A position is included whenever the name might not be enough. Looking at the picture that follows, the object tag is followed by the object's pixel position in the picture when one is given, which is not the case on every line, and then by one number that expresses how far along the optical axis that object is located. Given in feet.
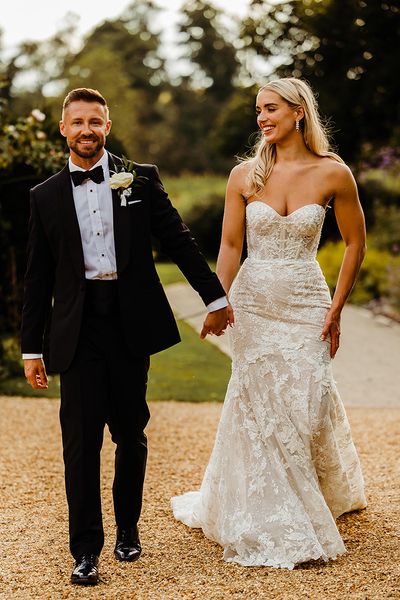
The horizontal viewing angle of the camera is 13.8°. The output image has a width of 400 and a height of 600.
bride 23.89
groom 21.61
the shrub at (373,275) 81.44
